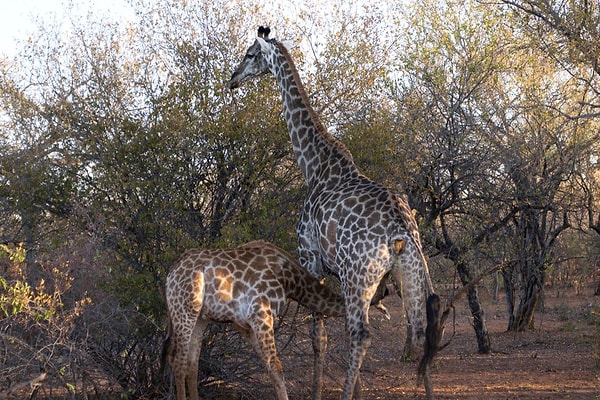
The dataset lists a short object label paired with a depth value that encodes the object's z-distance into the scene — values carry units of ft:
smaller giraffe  47.09
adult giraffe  47.26
